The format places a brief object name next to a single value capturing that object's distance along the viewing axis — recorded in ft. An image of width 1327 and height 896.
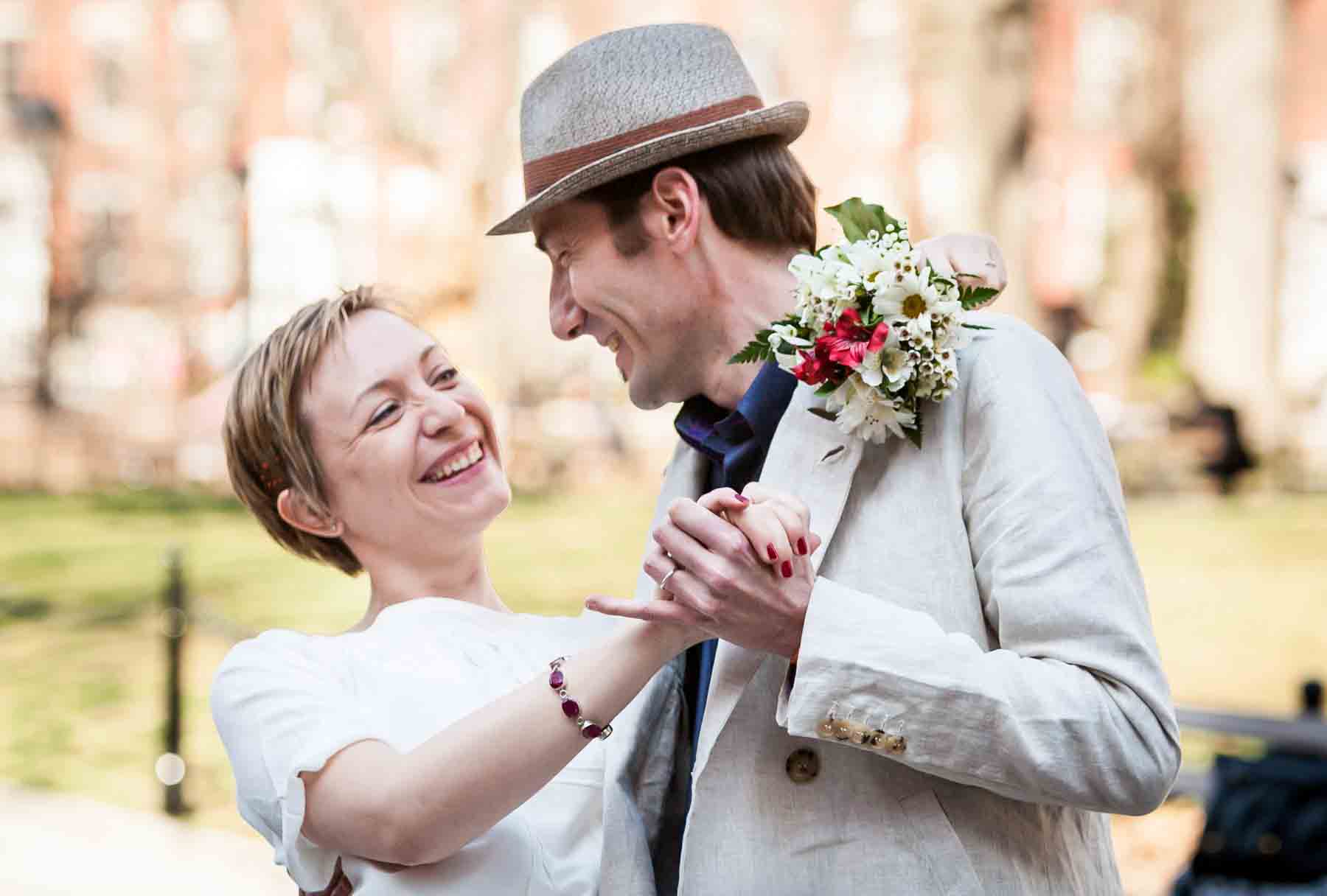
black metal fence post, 22.36
